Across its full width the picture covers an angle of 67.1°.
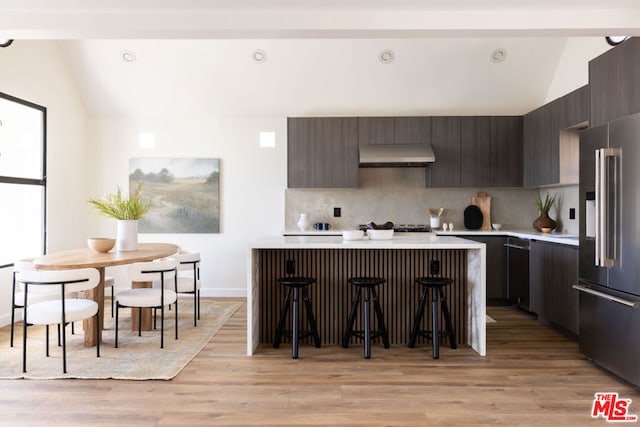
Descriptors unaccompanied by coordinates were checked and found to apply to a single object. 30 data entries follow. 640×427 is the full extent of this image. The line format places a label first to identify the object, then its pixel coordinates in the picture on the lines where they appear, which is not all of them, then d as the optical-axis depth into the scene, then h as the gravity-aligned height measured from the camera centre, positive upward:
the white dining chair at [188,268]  4.89 -0.59
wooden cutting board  6.55 +0.15
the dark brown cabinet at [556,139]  4.86 +0.88
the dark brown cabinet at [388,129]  6.29 +1.13
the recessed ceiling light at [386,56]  5.72 +1.91
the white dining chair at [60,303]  3.51 -0.69
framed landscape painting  6.63 +0.31
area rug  3.54 -1.16
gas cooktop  6.12 -0.17
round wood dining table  3.67 -0.37
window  5.14 +0.39
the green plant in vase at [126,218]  4.48 -0.03
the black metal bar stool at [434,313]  3.86 -0.81
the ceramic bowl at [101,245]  4.38 -0.28
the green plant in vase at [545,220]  5.74 -0.05
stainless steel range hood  6.04 +0.78
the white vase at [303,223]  6.42 -0.10
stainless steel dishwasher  5.39 -0.65
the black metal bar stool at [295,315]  3.88 -0.84
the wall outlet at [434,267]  4.20 -0.45
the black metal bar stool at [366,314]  3.86 -0.82
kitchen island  4.29 -0.57
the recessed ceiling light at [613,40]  4.80 +1.77
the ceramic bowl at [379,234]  4.17 -0.16
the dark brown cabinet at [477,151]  6.22 +0.84
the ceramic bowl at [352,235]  4.20 -0.17
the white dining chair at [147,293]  4.11 -0.69
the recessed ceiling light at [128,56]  5.86 +1.93
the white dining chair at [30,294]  3.86 -0.67
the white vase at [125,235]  4.50 -0.19
